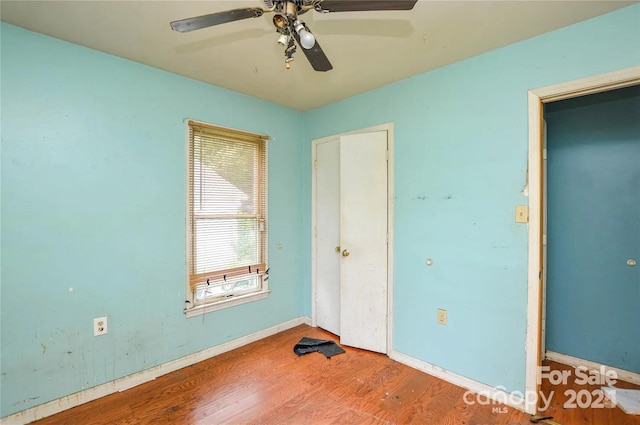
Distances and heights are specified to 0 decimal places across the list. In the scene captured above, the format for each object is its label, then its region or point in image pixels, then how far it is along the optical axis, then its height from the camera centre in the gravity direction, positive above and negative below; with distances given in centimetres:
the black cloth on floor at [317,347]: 266 -131
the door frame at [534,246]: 183 -22
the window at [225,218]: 250 -6
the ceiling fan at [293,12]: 114 +84
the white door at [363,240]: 262 -27
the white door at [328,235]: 304 -26
